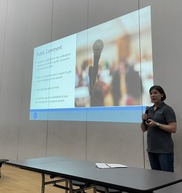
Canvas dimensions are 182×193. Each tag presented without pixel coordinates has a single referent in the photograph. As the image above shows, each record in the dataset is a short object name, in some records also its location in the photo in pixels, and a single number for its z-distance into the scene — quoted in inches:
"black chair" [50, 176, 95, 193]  69.4
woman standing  87.7
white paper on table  68.0
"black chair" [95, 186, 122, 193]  71.4
